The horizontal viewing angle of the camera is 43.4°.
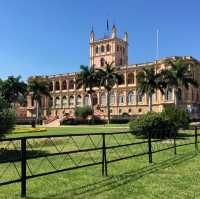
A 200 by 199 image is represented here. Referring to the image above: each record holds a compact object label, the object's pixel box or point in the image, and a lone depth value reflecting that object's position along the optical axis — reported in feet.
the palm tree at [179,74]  138.04
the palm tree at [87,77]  169.21
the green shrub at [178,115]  73.14
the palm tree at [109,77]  160.44
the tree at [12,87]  186.89
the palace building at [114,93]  194.58
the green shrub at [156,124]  56.10
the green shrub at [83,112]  174.47
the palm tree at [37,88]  185.81
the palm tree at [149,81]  149.38
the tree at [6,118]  37.98
